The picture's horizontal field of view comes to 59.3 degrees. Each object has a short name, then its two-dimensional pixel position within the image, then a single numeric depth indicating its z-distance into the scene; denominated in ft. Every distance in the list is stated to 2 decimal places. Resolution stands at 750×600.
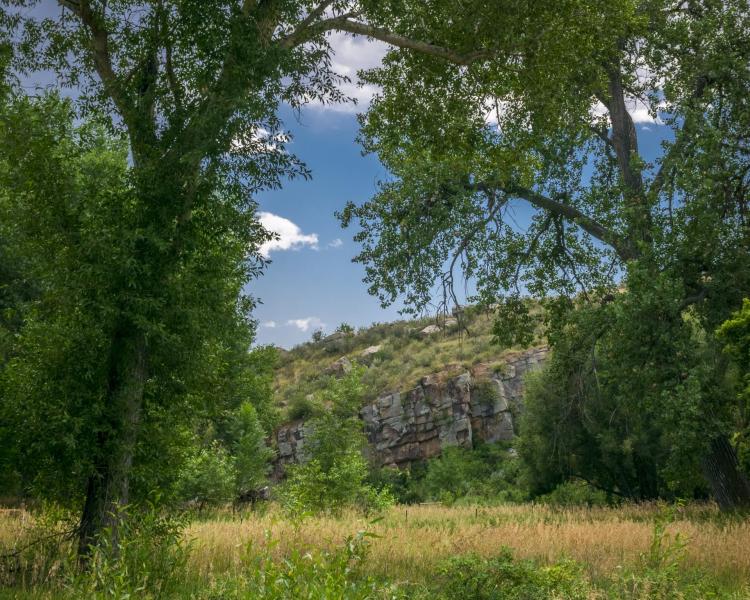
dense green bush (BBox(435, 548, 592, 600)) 25.40
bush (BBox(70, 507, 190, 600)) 22.44
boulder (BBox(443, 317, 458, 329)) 196.19
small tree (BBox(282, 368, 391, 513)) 70.90
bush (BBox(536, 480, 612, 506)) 95.86
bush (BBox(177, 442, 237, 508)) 77.61
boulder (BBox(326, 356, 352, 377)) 205.73
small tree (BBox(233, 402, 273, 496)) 96.94
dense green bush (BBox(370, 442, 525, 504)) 122.01
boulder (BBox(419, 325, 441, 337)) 217.36
